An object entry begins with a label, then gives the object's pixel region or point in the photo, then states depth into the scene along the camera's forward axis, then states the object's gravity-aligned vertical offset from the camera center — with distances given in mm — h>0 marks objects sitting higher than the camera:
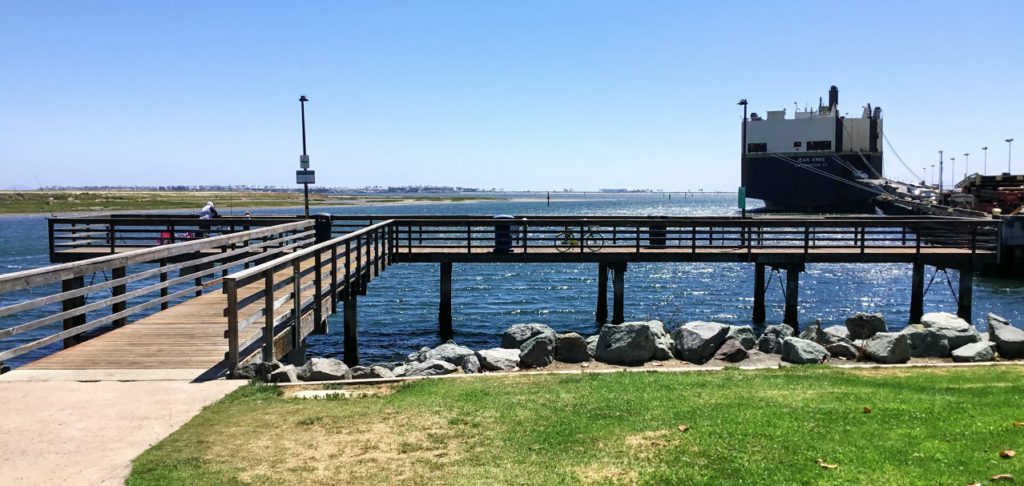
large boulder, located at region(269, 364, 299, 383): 8328 -2103
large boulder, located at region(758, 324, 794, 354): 12656 -2644
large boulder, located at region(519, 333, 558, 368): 11133 -2451
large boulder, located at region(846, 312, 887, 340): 15650 -2811
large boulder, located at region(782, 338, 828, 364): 10742 -2355
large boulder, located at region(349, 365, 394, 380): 9508 -2366
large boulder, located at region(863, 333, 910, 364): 11055 -2364
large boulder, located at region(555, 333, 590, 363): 11500 -2463
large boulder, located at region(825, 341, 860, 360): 11664 -2513
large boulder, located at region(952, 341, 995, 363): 11227 -2467
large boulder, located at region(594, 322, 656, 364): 11188 -2343
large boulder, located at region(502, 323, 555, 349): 14344 -2792
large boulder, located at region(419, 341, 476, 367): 11555 -2613
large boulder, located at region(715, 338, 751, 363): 11445 -2500
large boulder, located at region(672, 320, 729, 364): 11367 -2322
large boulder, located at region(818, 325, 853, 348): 12281 -2445
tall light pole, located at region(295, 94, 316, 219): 24780 +791
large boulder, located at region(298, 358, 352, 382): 8852 -2198
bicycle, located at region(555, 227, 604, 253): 20127 -1371
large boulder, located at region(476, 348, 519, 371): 10984 -2558
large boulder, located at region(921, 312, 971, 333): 13297 -2380
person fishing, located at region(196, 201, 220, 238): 20312 -542
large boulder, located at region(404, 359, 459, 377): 10250 -2503
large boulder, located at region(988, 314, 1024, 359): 11523 -2311
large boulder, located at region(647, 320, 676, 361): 11578 -2499
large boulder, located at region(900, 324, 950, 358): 12141 -2488
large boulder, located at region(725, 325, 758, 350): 13180 -2629
